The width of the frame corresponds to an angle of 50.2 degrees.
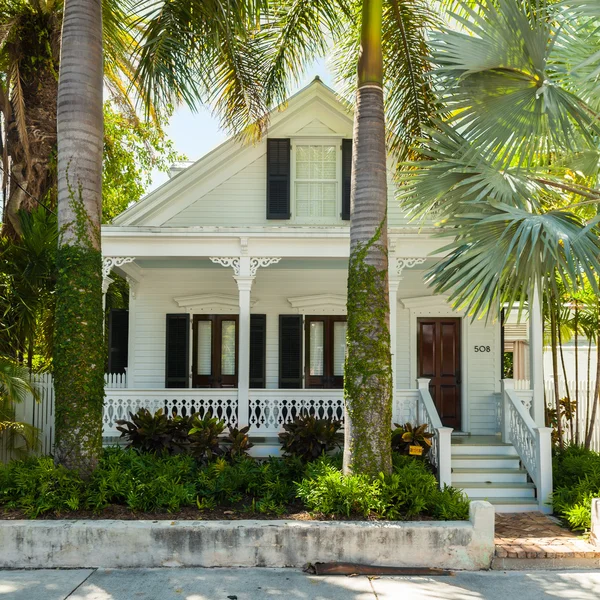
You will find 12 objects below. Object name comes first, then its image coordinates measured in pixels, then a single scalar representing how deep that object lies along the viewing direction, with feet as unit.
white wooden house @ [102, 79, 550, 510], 40.55
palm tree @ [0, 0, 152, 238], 40.55
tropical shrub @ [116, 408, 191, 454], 30.91
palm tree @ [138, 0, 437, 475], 25.40
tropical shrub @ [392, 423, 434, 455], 30.09
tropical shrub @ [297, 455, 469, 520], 23.35
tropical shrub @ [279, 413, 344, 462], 30.42
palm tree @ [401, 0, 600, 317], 22.79
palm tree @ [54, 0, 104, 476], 24.68
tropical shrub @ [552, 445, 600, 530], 25.20
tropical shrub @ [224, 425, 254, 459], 30.48
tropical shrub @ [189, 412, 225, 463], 30.35
